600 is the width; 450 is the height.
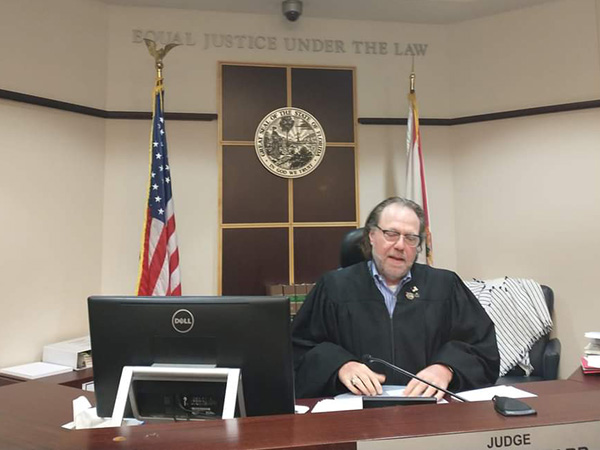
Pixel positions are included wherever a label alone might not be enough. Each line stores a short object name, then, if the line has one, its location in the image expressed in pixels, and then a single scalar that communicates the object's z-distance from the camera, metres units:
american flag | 2.97
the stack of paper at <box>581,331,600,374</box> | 1.80
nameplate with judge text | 0.74
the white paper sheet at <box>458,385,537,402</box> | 1.39
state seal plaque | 3.48
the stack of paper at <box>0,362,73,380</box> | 2.50
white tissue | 1.07
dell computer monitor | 1.03
